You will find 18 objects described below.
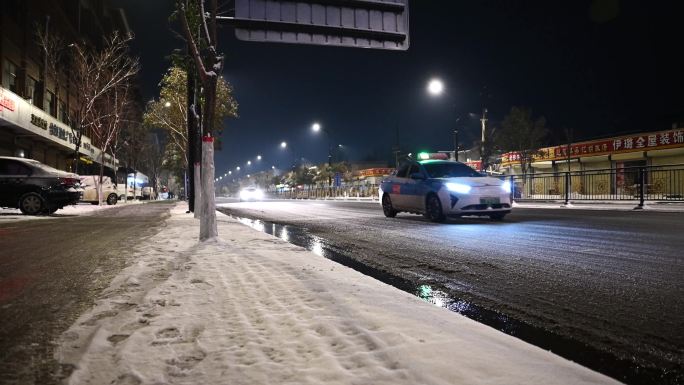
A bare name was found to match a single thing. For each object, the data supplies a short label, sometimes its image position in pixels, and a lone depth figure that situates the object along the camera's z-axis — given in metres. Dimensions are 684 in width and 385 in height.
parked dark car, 13.69
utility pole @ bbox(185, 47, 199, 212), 14.35
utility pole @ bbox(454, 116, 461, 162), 25.97
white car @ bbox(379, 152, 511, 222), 9.79
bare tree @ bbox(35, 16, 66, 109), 29.14
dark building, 24.55
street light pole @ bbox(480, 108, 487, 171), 29.80
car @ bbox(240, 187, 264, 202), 61.68
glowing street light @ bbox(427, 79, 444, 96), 23.97
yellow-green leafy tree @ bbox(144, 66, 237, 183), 28.76
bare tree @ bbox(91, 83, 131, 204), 27.66
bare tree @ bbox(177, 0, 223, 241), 7.27
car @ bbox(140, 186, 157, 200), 52.24
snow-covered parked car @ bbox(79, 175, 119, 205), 27.22
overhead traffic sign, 11.10
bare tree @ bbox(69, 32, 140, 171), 25.20
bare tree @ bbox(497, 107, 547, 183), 37.69
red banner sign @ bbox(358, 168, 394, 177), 61.45
